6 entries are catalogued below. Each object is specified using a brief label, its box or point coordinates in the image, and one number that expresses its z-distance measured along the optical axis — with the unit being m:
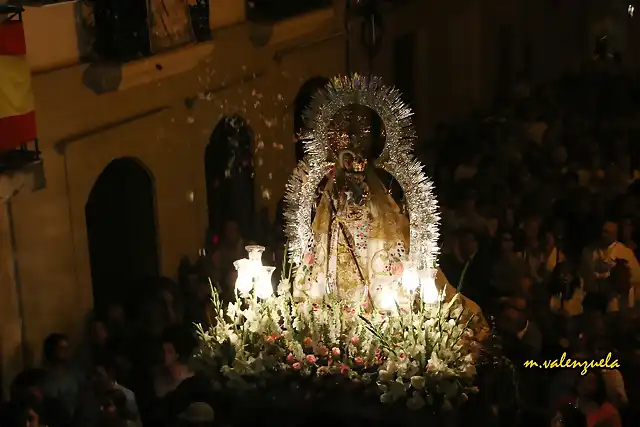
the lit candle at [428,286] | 13.20
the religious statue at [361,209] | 13.22
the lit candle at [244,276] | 14.00
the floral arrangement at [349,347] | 12.73
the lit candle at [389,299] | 13.50
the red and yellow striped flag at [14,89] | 12.89
